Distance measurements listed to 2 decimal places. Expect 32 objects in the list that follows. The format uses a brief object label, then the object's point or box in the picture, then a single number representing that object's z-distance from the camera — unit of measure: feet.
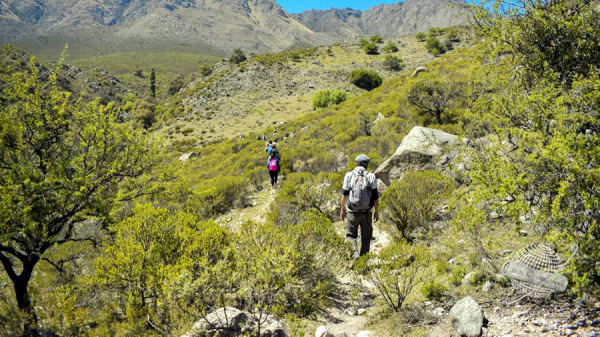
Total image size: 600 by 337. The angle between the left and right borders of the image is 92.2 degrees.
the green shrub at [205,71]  174.29
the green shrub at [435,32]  168.14
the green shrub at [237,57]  172.82
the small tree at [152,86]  215.10
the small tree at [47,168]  14.12
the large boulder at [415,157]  25.76
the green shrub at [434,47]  141.69
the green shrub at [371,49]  172.14
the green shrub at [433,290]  12.36
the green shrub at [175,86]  185.80
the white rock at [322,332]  10.97
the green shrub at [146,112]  130.21
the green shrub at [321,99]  104.58
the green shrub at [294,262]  11.54
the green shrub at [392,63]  145.79
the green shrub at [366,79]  131.13
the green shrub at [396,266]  11.84
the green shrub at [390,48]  167.34
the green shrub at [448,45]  145.81
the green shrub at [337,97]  102.27
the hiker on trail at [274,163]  35.06
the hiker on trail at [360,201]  16.57
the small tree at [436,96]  39.60
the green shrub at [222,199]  33.76
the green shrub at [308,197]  26.13
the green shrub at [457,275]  13.06
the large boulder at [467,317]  9.57
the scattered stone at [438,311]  11.31
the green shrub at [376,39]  190.31
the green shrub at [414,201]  19.57
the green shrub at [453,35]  156.66
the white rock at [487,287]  11.67
